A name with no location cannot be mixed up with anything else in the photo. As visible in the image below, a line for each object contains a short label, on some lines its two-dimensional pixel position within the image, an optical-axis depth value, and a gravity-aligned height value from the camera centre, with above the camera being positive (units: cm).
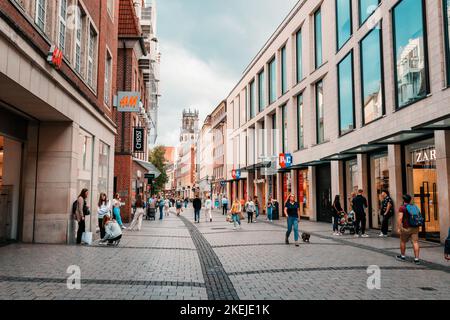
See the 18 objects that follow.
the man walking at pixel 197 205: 2552 -77
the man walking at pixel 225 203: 3503 -88
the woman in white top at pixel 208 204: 2643 -76
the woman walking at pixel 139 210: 1906 -80
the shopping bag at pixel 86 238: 1295 -143
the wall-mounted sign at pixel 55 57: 1059 +351
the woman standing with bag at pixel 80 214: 1309 -68
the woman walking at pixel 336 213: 1697 -83
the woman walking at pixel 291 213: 1352 -67
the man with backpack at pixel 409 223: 970 -71
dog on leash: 1374 -147
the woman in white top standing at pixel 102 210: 1411 -60
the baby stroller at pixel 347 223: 1664 -123
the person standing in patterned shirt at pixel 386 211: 1580 -71
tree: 5289 +402
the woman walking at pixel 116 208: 1695 -63
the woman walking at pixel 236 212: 2027 -95
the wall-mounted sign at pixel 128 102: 1923 +425
